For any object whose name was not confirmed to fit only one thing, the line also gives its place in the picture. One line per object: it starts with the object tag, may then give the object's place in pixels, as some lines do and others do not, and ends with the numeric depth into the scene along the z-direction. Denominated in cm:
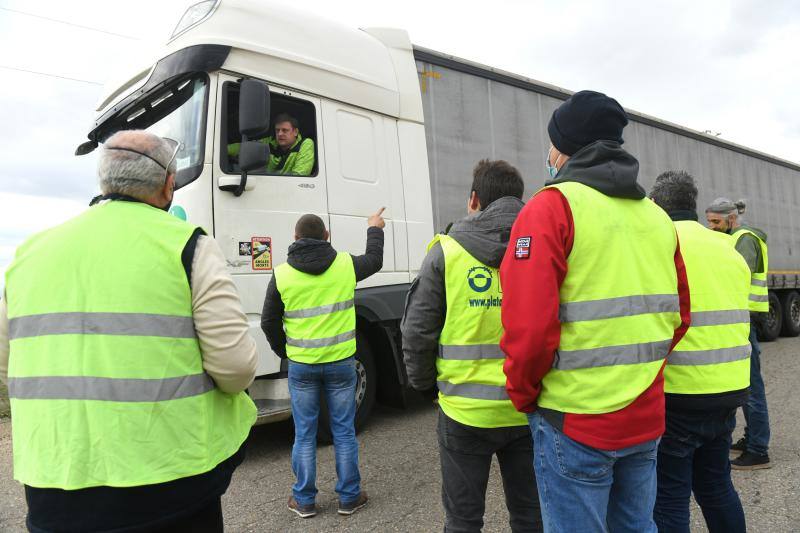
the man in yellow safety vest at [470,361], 208
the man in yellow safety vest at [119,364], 146
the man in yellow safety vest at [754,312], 389
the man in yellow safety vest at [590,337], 158
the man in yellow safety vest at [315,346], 336
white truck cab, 393
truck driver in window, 425
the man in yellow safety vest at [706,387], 223
